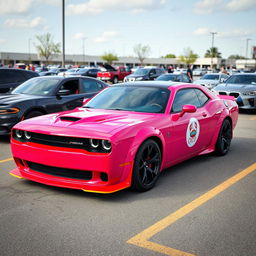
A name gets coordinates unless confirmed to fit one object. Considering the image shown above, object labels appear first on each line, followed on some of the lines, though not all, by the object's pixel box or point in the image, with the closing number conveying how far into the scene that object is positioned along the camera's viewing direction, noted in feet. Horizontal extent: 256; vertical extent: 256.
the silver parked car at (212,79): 69.28
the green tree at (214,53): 556.43
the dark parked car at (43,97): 26.58
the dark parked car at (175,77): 72.08
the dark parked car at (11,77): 38.04
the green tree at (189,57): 429.79
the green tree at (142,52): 425.69
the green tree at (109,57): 399.65
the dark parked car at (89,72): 114.93
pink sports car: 14.25
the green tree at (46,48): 292.61
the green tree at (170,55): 643.04
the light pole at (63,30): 84.28
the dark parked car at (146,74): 94.27
